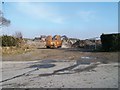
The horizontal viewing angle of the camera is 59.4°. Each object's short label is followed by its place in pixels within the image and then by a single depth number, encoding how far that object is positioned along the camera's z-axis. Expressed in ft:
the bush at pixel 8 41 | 46.80
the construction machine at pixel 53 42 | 52.74
